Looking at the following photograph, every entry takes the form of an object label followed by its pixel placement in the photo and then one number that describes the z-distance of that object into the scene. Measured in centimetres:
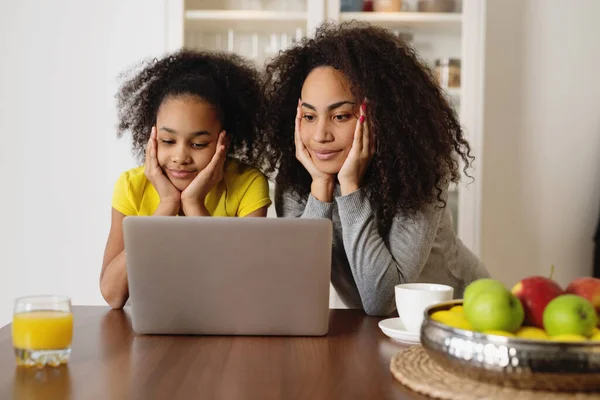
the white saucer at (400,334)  106
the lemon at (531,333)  82
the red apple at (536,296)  86
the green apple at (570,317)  78
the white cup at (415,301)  108
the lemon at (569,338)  75
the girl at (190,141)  166
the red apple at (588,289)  88
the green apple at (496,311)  81
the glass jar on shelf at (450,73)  269
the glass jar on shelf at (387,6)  268
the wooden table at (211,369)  81
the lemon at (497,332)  80
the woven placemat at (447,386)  76
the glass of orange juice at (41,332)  92
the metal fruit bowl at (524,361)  74
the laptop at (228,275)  105
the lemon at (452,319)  86
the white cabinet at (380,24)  264
